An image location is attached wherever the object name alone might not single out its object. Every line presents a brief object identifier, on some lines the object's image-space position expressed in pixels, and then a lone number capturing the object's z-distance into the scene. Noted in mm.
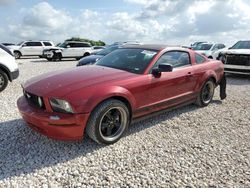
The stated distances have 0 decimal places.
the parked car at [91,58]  7986
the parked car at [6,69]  5374
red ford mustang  2626
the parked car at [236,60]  7583
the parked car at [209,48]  11028
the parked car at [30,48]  17293
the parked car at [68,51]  15143
